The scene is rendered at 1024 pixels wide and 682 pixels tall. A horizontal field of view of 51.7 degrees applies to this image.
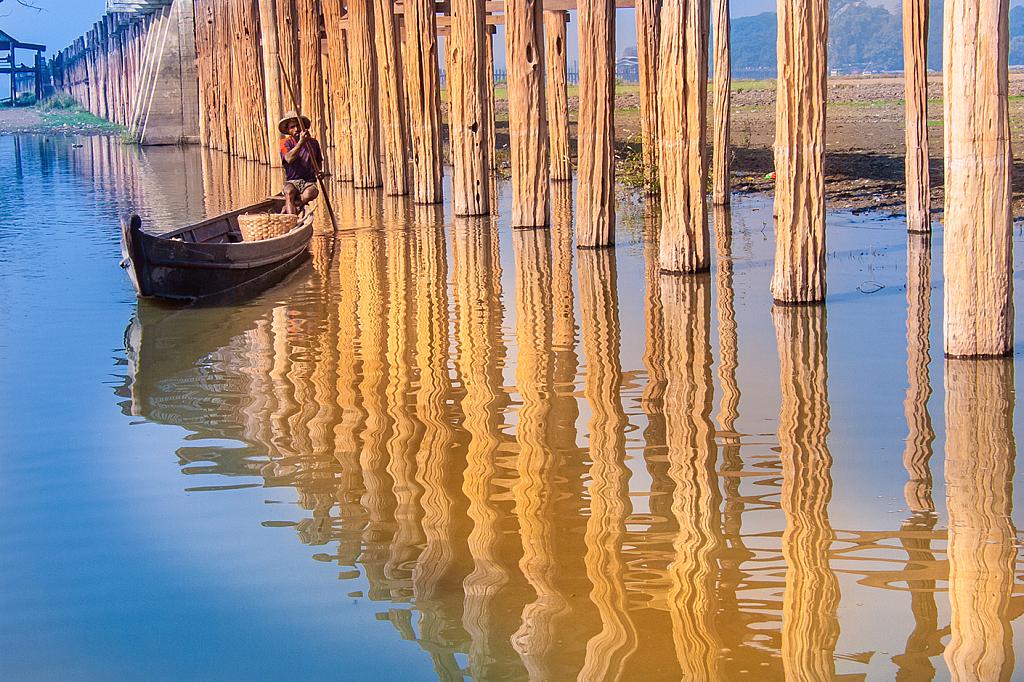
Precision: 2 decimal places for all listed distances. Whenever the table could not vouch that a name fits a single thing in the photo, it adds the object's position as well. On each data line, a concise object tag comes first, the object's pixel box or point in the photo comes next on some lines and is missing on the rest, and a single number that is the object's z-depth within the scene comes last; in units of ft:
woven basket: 35.83
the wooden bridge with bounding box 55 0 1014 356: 19.01
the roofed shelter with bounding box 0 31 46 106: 245.45
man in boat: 39.96
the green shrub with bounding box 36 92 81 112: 248.85
